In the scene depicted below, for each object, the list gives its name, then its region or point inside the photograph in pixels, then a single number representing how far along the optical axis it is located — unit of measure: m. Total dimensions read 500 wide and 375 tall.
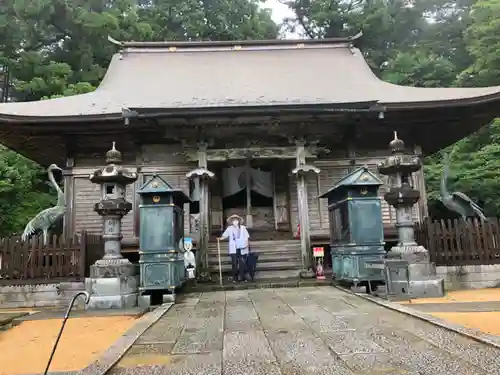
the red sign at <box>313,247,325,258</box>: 10.04
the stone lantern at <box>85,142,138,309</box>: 7.71
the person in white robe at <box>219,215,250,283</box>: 9.54
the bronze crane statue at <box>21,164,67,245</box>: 11.35
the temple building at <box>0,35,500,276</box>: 10.78
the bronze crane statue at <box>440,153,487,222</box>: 13.09
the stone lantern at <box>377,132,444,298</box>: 7.61
